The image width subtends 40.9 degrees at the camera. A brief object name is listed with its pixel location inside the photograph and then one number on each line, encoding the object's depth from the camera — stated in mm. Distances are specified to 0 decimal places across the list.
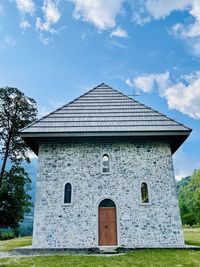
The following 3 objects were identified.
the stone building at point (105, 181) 11938
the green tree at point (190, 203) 40053
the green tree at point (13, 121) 21156
